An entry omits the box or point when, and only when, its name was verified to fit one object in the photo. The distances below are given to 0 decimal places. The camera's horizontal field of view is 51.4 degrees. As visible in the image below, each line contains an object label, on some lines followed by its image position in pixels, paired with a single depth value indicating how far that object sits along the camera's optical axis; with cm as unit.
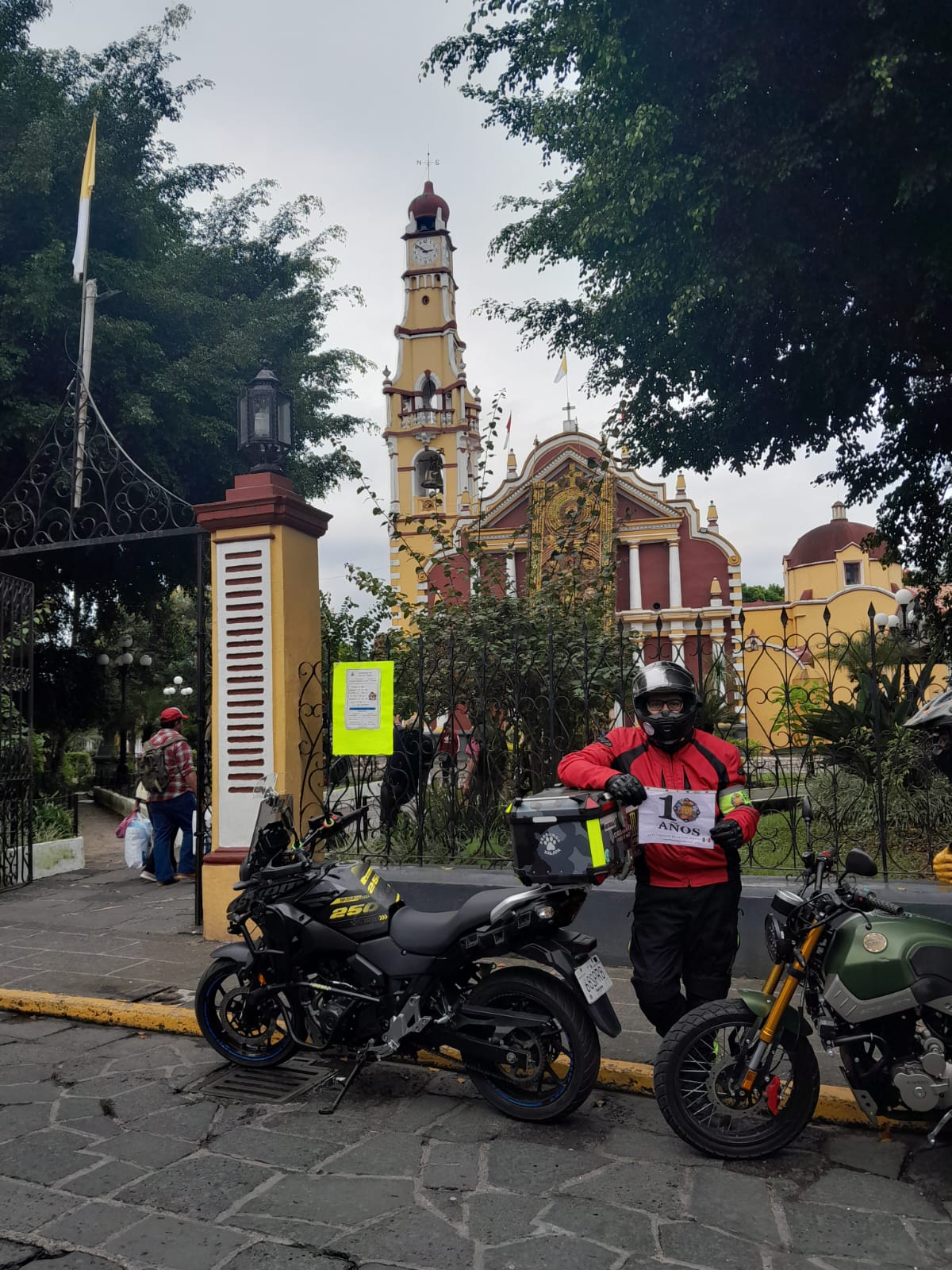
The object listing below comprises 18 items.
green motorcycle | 331
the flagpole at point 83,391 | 809
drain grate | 420
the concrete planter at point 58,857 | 1030
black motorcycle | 382
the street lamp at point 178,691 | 2599
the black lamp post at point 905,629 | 590
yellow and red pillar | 699
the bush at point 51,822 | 1109
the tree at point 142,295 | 1356
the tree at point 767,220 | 757
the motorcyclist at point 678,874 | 398
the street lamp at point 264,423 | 742
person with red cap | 959
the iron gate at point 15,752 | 939
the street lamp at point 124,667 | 2252
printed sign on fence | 696
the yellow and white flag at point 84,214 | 927
